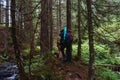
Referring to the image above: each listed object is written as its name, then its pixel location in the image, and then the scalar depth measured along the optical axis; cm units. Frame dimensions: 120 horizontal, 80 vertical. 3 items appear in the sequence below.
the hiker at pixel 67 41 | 562
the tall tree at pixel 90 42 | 447
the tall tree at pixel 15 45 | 385
